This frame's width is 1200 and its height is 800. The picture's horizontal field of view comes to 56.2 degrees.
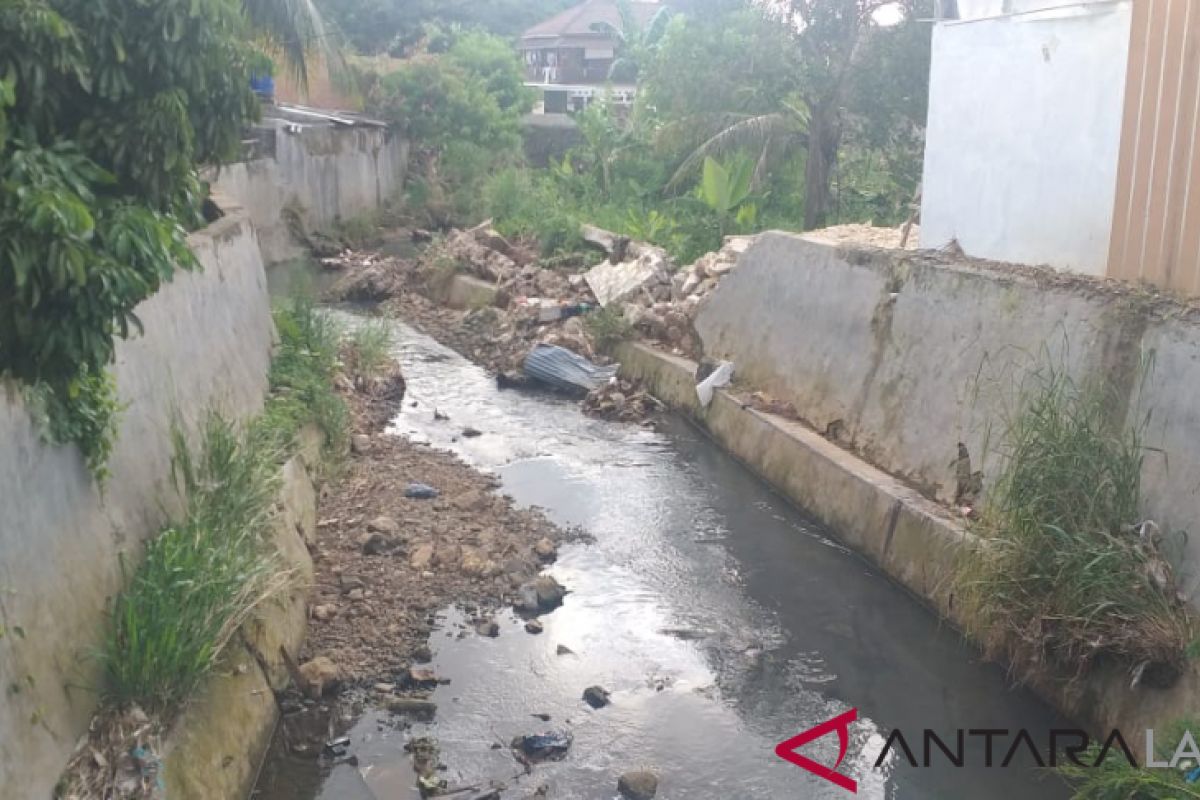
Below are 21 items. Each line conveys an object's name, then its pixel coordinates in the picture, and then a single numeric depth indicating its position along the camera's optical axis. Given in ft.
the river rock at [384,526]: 24.32
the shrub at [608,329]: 42.86
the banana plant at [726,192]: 48.21
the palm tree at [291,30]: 55.93
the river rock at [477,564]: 23.09
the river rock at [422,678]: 18.83
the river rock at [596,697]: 18.71
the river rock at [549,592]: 22.24
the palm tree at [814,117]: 47.67
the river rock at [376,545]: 23.54
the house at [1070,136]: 20.25
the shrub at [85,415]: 13.07
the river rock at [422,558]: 23.03
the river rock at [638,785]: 16.12
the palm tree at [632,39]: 66.19
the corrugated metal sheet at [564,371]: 40.88
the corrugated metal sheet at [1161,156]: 19.72
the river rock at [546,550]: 24.71
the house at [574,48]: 132.26
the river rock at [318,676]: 17.93
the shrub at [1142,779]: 12.79
